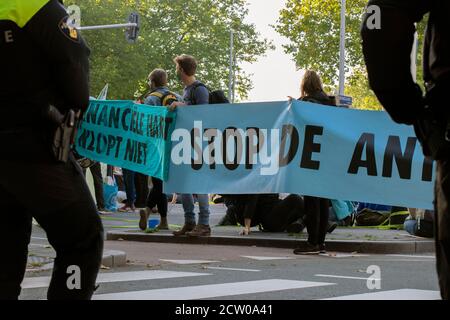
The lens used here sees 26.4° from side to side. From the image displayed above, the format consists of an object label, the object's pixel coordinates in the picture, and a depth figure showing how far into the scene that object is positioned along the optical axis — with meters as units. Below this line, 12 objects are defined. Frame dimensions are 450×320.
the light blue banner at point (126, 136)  12.75
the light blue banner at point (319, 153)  11.24
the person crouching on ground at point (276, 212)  13.32
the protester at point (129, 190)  20.83
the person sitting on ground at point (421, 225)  12.58
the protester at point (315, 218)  10.60
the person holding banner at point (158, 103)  13.02
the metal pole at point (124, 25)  38.52
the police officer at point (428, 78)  2.67
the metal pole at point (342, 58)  41.78
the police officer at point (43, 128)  3.71
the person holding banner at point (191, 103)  12.29
